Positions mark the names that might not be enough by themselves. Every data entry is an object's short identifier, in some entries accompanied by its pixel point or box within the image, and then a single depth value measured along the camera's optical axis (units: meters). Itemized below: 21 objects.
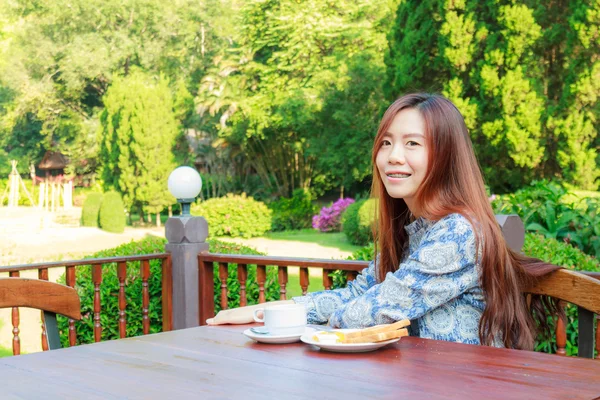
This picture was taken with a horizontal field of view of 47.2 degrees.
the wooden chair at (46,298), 1.89
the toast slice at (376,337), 1.50
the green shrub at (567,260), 3.85
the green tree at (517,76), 12.84
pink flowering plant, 18.98
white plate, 1.49
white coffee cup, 1.63
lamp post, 4.38
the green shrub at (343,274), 4.09
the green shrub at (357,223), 14.59
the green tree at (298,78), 18.98
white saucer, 1.62
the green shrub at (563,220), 5.34
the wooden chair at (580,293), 1.82
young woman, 1.69
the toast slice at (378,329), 1.51
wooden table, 1.20
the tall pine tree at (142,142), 22.75
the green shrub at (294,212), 20.66
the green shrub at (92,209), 22.61
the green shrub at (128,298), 4.87
